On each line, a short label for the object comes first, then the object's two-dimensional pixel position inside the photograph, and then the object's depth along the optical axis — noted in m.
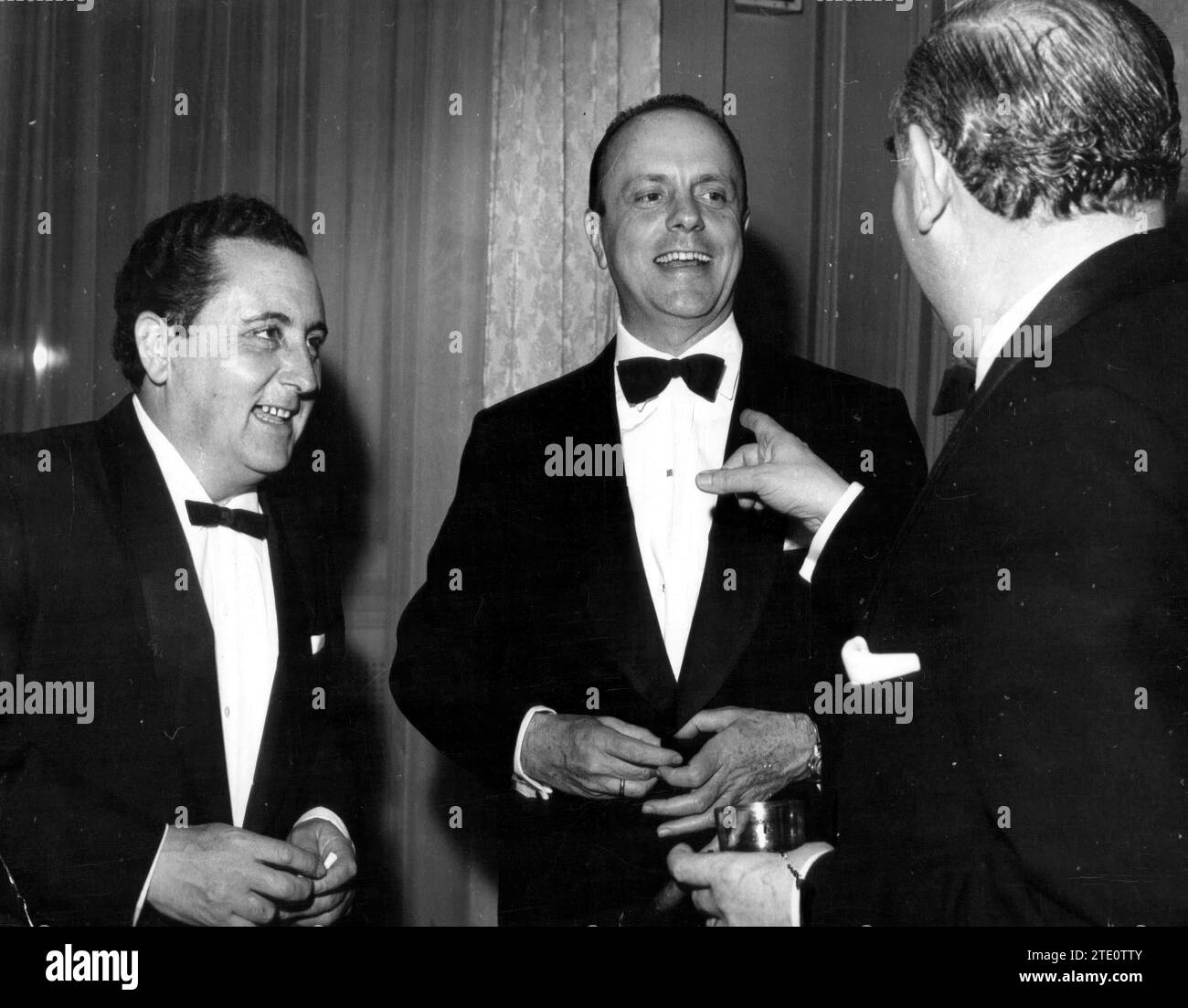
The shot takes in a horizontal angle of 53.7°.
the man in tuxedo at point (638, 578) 2.05
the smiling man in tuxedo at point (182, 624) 1.68
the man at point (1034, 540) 1.12
